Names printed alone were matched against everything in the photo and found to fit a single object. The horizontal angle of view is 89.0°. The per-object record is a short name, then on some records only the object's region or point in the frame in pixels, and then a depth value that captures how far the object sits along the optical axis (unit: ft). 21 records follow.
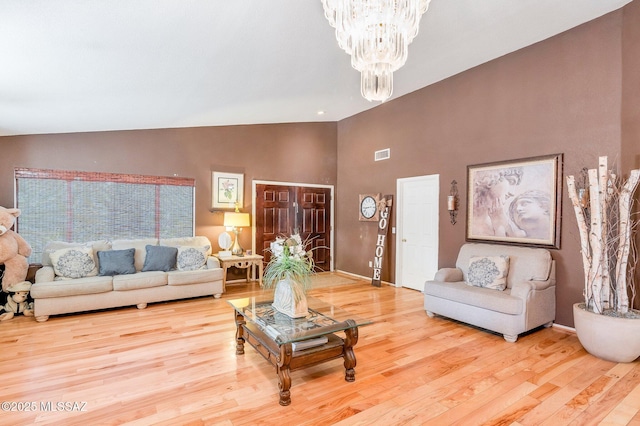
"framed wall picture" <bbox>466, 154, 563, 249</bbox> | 12.62
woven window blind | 15.17
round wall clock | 20.25
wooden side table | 17.60
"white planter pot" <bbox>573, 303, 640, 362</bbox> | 9.15
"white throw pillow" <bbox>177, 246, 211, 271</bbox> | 16.00
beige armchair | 11.10
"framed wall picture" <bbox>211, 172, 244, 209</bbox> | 19.43
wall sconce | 15.87
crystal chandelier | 6.98
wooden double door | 21.04
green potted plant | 8.98
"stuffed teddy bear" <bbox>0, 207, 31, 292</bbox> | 12.85
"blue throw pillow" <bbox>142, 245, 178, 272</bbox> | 15.49
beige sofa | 13.11
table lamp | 18.58
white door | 17.31
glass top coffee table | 7.50
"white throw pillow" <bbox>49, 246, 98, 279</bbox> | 13.73
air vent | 19.71
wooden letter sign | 19.30
